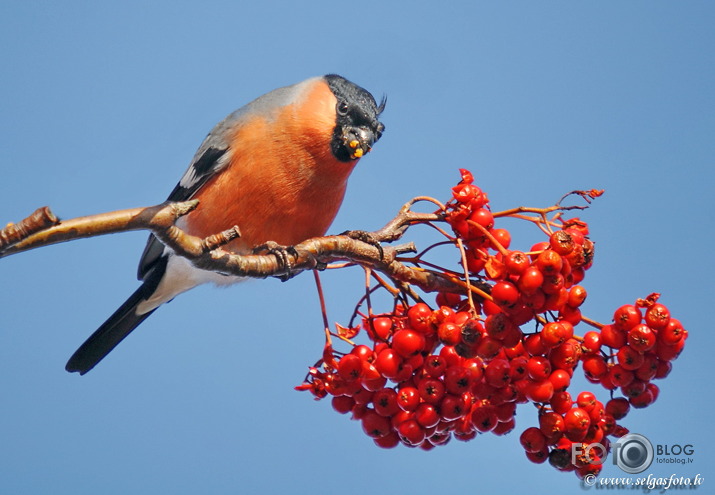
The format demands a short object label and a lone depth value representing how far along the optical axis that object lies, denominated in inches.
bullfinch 170.6
